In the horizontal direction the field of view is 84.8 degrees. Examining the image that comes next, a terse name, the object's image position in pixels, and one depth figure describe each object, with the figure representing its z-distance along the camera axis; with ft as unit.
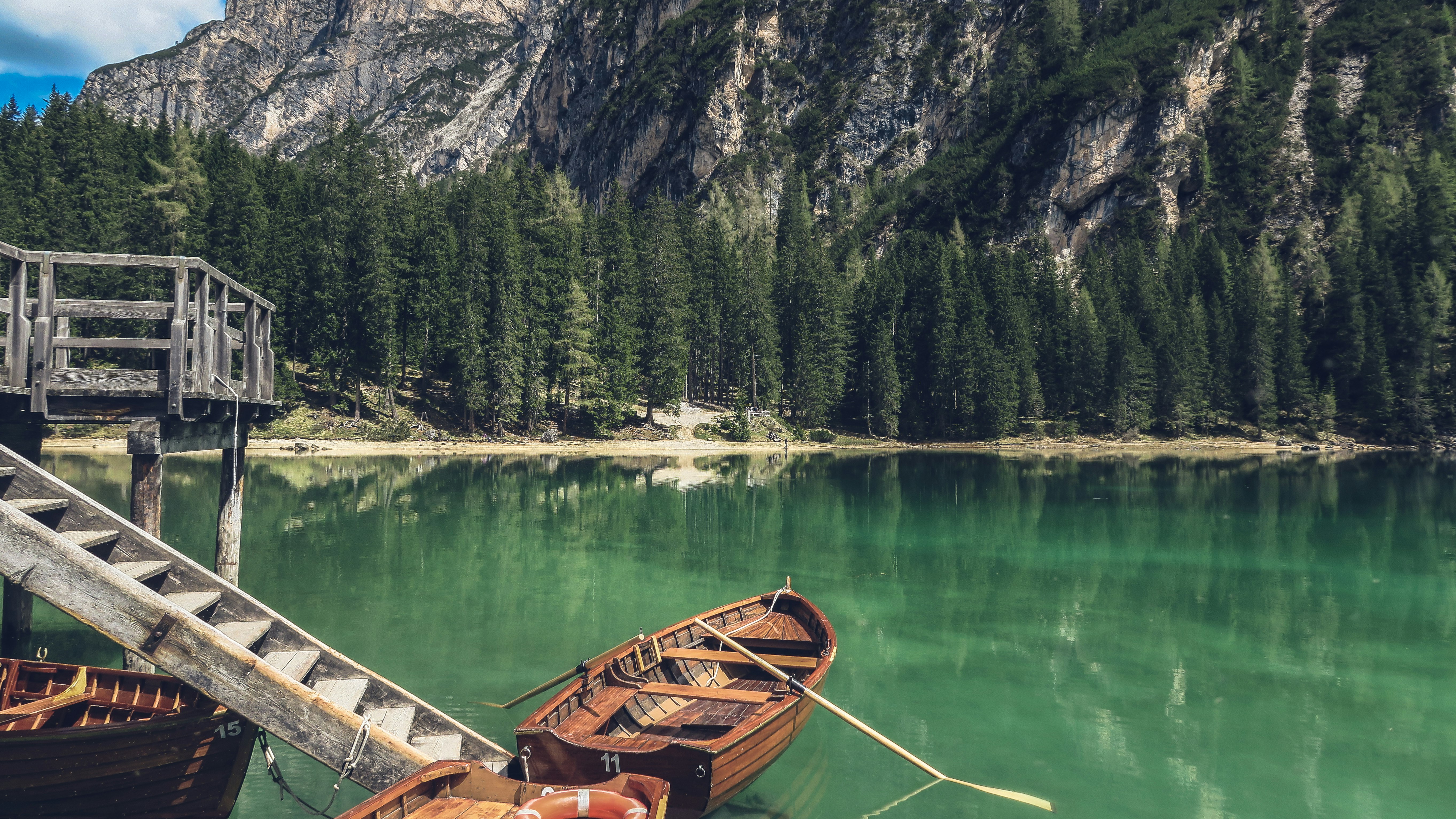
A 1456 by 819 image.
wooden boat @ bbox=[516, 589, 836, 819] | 23.91
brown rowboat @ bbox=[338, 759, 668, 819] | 18.98
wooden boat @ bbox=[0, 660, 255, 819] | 20.97
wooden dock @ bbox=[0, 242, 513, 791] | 20.71
